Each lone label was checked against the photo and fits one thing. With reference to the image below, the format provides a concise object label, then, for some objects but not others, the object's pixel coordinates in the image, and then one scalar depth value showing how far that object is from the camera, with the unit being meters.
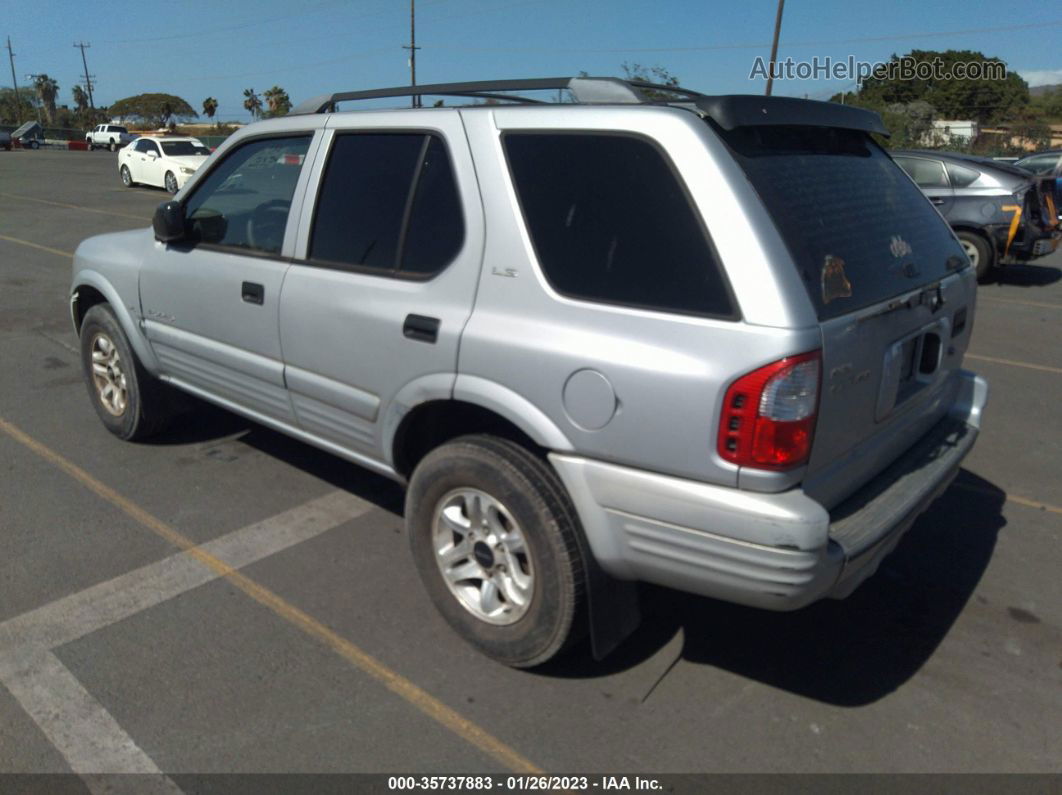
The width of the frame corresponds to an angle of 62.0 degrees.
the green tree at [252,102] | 93.62
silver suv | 2.51
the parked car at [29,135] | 56.03
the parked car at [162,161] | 23.17
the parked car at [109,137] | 54.91
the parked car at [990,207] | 11.14
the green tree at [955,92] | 75.81
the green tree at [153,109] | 105.44
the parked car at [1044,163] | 18.14
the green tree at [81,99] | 101.81
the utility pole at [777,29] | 31.19
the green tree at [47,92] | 105.38
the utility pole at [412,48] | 47.69
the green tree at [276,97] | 79.94
